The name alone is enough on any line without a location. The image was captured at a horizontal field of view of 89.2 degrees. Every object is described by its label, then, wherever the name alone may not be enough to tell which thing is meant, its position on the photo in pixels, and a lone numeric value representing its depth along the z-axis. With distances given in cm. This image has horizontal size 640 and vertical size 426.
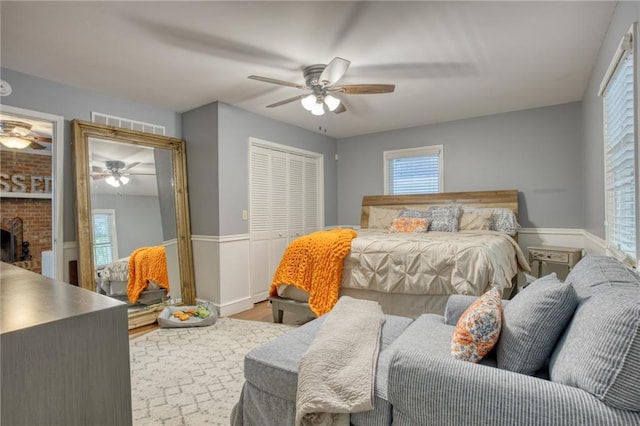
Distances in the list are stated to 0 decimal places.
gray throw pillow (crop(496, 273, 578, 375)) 117
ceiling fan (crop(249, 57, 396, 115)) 252
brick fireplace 313
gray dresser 66
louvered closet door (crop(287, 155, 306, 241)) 485
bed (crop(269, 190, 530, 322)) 265
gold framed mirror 322
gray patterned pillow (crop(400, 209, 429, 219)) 435
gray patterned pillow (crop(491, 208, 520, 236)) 397
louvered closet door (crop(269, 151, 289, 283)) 450
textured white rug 191
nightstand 356
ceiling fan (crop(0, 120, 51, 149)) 293
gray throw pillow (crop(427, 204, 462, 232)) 405
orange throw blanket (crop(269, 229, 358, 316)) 304
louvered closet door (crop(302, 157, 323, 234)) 517
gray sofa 89
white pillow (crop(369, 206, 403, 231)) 473
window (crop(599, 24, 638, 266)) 177
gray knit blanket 121
